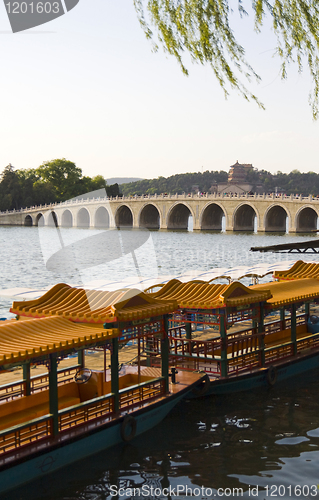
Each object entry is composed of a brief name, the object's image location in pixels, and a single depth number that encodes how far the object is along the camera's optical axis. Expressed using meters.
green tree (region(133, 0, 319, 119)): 6.64
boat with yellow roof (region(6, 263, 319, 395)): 9.44
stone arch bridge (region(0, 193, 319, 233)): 73.06
